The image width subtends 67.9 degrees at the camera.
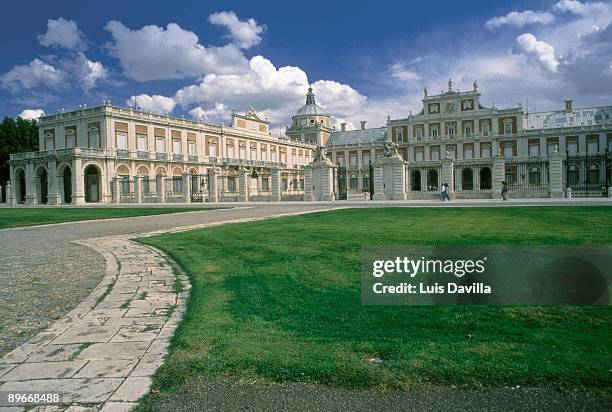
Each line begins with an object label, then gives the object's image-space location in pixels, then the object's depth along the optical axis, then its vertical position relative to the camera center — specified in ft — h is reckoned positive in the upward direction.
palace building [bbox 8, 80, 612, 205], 134.62 +17.80
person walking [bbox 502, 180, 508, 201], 92.72 -0.90
